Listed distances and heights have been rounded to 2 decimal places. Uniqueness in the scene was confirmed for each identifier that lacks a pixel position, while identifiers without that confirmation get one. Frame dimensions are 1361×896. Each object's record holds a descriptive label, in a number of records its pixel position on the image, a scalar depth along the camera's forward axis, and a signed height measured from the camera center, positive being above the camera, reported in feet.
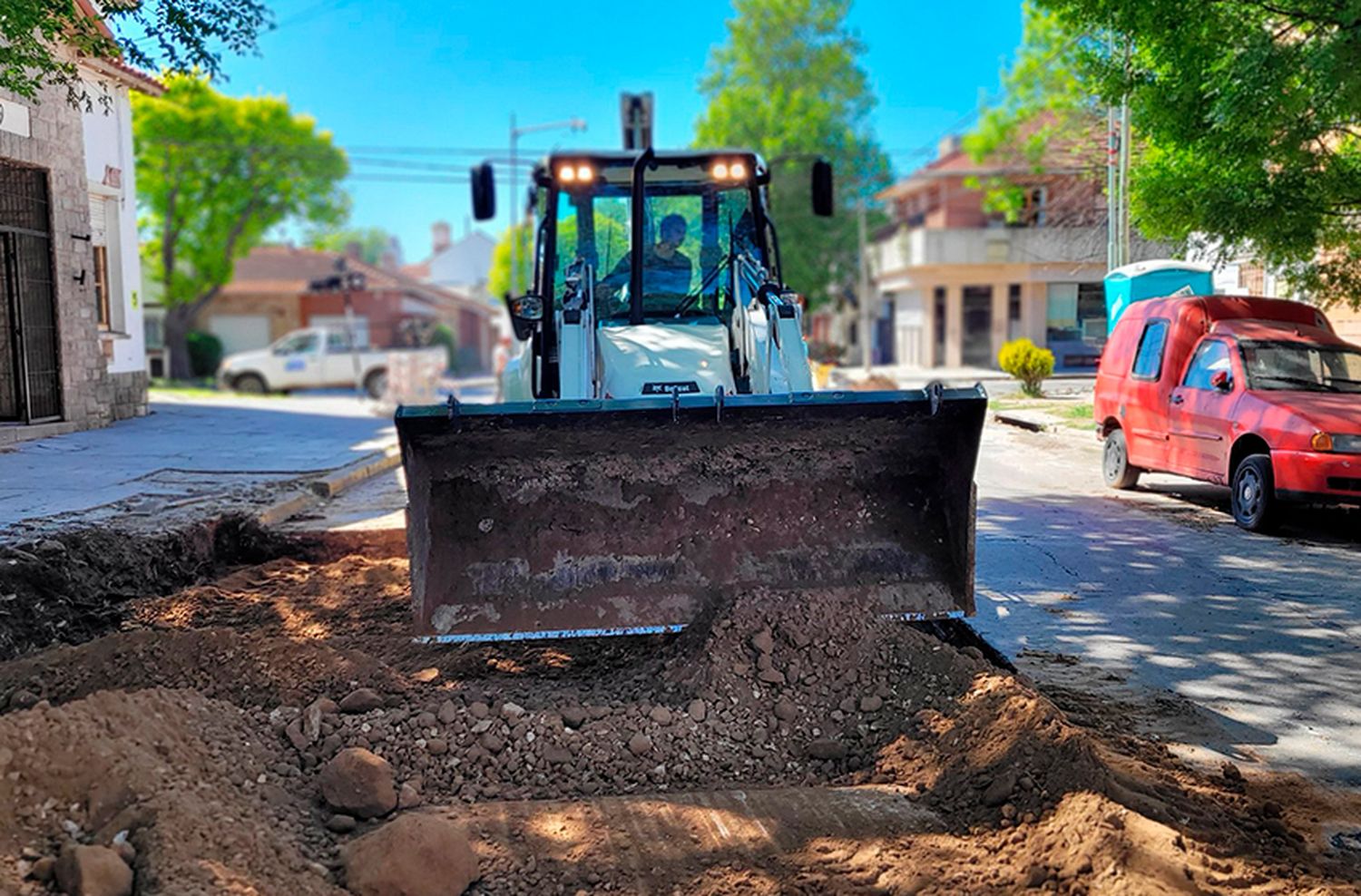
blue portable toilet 51.65 +2.02
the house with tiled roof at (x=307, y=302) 163.94 +5.78
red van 32.71 -2.11
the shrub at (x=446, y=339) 191.91 +0.48
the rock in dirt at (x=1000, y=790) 14.99 -5.46
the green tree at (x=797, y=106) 160.76 +29.63
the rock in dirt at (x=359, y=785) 14.99 -5.29
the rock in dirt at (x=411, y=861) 12.97 -5.41
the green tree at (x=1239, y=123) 31.71 +5.68
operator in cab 30.62 +1.70
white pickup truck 104.88 -1.68
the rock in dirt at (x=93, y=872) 11.92 -5.00
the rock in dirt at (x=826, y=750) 17.07 -5.61
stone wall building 49.85 +3.41
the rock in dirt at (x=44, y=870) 12.25 -5.06
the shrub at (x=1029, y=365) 56.29 -1.52
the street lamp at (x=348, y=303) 98.89 +3.21
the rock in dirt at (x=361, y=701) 17.58 -5.01
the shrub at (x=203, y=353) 136.98 -0.67
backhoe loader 20.30 -2.83
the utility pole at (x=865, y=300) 156.76 +4.48
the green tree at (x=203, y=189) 124.36 +16.10
